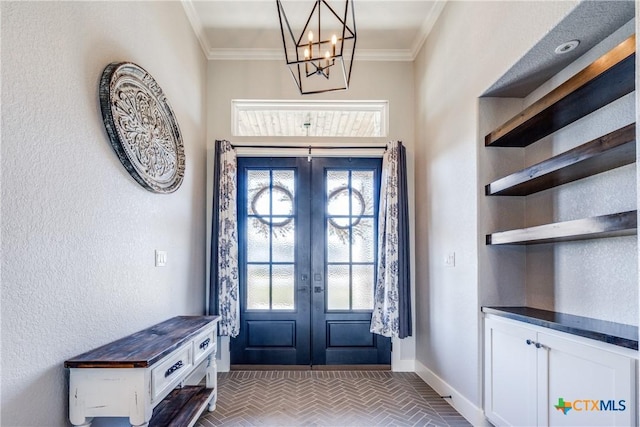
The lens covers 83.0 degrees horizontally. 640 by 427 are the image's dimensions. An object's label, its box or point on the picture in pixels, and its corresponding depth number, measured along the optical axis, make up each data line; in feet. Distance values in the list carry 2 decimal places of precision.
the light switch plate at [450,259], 10.03
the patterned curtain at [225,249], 12.41
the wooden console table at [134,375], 5.47
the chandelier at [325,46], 11.40
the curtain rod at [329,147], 13.37
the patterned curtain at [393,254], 12.49
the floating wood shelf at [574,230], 5.10
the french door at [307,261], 13.19
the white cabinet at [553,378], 5.16
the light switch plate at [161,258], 8.86
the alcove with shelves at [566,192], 5.82
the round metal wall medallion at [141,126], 6.62
